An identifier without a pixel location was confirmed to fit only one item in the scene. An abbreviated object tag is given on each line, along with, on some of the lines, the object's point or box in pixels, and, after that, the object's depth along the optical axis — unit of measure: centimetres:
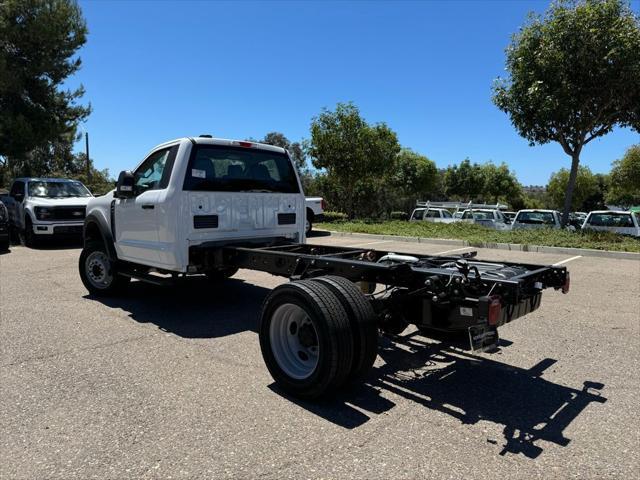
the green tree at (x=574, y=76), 1520
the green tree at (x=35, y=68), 2084
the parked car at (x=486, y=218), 2183
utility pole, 4013
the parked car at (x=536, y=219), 1803
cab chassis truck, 363
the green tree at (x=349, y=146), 2572
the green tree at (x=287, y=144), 4629
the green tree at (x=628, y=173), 3684
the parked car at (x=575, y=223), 2091
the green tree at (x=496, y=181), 5475
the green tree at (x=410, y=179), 4432
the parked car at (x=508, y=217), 2456
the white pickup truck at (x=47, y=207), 1377
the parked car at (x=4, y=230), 1304
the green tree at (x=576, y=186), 5175
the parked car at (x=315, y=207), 1836
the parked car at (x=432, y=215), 2458
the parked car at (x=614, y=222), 1588
